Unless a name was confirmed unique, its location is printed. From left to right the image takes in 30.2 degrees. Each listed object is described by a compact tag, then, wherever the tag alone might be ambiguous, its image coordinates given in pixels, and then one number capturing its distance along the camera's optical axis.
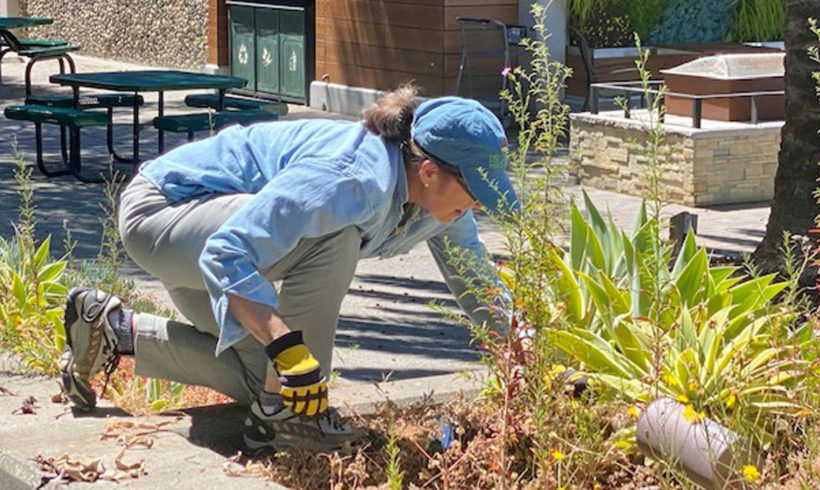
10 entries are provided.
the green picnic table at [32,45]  15.15
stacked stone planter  10.54
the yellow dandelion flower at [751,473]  3.01
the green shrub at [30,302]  4.62
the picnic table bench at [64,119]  11.21
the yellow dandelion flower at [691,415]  3.18
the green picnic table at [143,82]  11.20
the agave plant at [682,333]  3.48
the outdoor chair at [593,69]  14.22
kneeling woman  3.51
